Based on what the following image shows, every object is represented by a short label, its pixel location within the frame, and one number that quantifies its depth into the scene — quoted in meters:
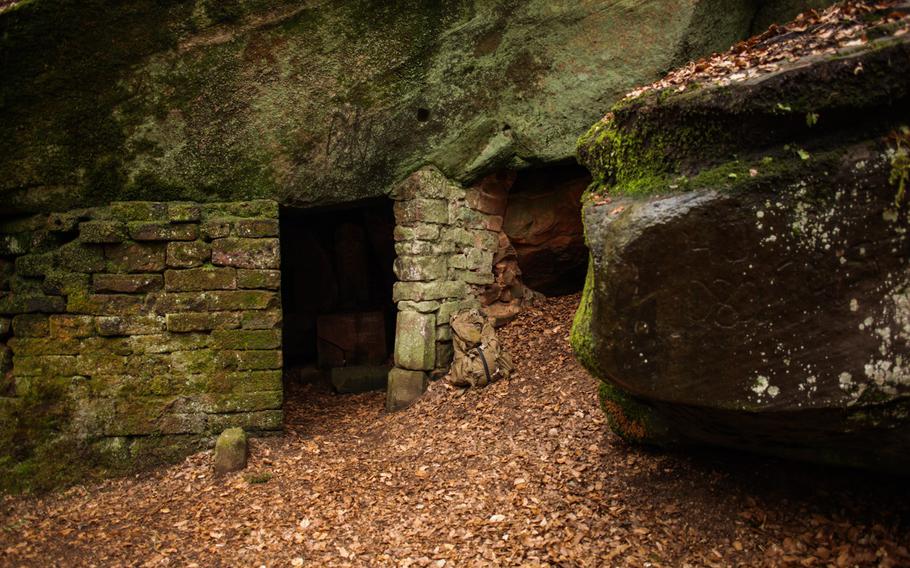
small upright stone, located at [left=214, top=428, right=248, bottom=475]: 4.62
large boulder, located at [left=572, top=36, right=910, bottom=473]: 2.16
